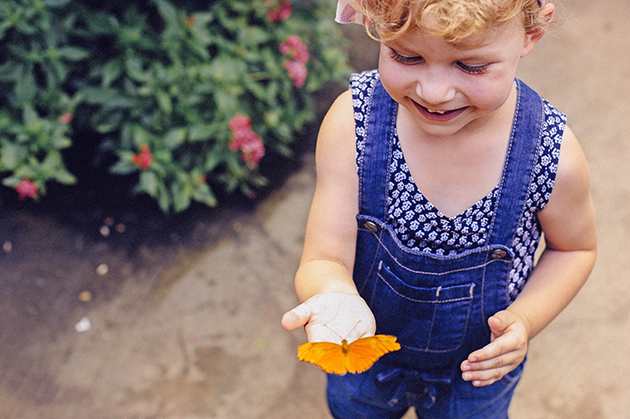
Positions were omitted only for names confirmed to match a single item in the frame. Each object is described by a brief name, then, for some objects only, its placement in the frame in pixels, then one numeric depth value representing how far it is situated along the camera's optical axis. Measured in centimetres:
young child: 85
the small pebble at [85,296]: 231
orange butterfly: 84
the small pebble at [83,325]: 223
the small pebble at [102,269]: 240
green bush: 224
